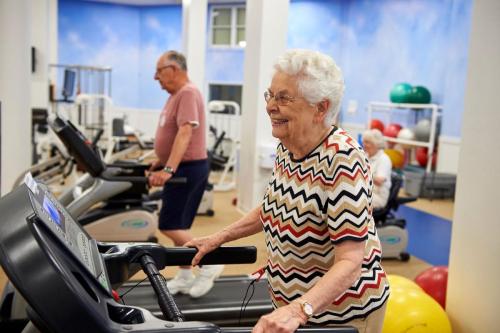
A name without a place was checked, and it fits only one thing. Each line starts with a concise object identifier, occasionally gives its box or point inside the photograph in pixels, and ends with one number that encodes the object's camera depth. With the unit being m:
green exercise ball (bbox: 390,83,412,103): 9.09
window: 12.16
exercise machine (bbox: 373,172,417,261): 4.62
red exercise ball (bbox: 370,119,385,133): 9.76
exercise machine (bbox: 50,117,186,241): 3.73
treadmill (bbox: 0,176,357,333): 0.94
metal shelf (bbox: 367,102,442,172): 8.54
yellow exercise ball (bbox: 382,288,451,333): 2.62
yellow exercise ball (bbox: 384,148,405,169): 9.23
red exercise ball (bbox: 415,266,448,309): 3.09
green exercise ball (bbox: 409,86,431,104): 9.00
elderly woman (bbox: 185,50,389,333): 1.38
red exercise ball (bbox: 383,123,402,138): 9.38
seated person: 4.54
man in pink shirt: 3.27
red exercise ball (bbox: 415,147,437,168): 8.93
